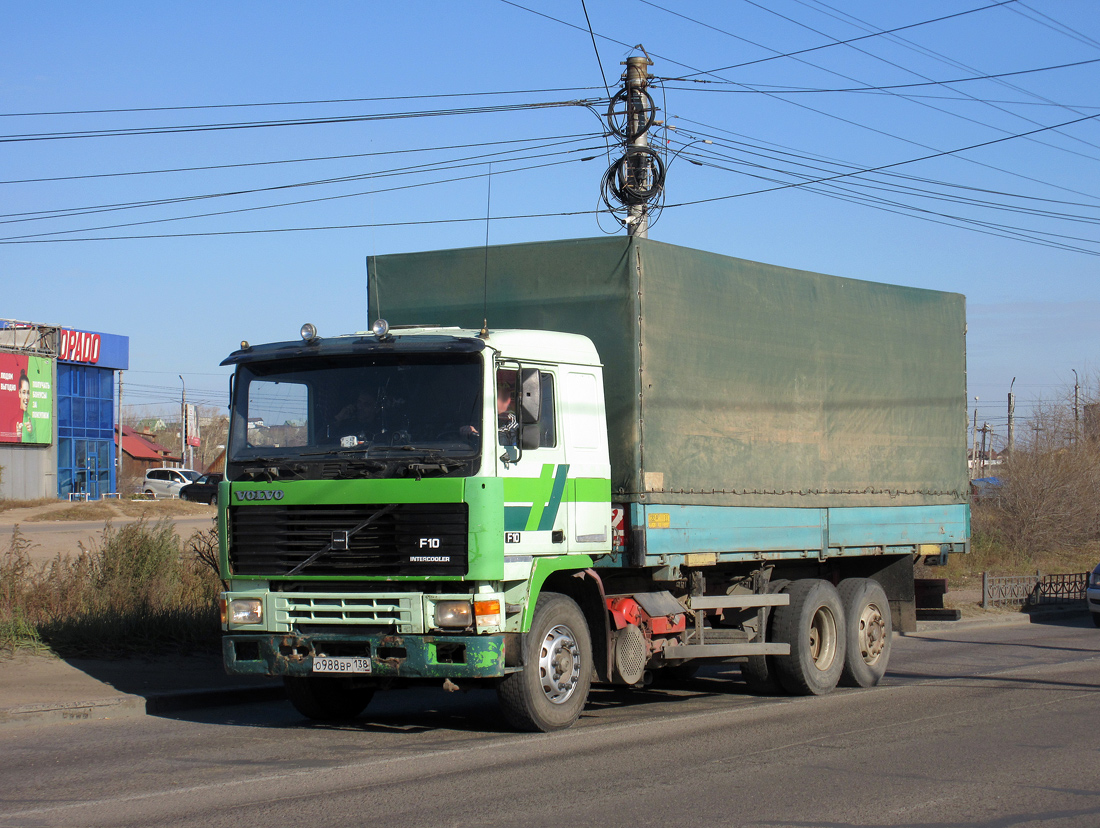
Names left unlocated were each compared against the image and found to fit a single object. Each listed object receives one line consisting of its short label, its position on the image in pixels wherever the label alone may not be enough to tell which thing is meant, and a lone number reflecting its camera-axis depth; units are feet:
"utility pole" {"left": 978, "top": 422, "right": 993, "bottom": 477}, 153.07
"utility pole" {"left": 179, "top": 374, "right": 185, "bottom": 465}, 243.60
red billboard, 156.25
